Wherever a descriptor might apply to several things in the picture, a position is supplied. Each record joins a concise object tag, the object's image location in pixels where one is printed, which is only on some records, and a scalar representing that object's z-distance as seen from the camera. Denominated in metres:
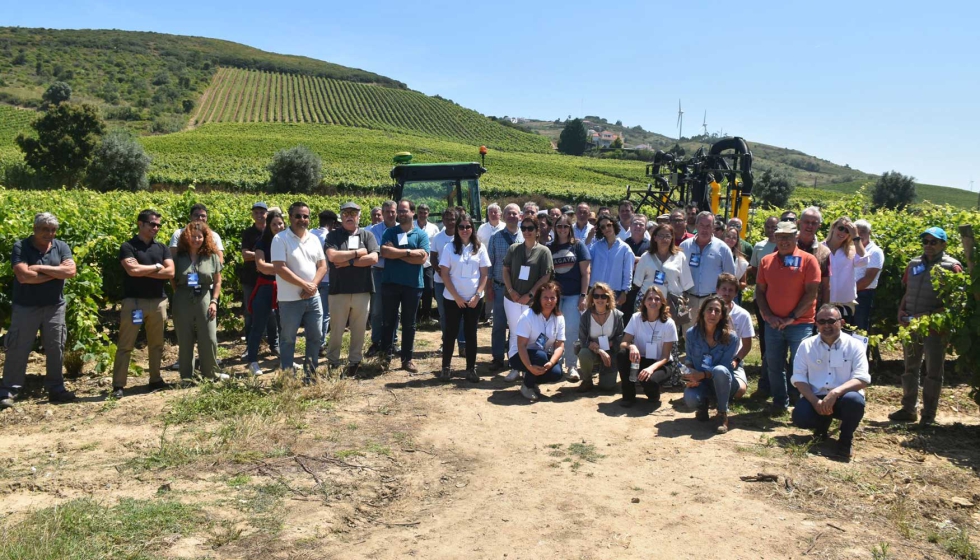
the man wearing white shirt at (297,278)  6.85
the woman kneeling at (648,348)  6.76
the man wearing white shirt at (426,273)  9.30
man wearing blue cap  6.49
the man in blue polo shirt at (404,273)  7.88
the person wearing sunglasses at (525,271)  7.52
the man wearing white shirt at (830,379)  5.56
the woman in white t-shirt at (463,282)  7.78
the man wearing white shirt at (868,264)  7.90
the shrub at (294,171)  44.66
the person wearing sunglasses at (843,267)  7.32
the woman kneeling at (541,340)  7.09
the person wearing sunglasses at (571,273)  7.77
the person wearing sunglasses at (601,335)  7.20
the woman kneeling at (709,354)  6.36
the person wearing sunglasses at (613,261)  7.85
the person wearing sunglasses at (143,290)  6.71
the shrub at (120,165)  44.56
